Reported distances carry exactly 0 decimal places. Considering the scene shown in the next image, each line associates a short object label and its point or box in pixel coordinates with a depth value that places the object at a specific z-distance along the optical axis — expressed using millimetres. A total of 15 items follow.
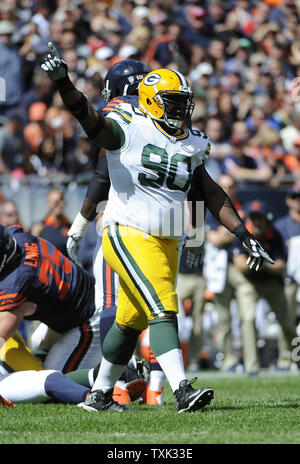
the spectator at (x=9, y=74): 24719
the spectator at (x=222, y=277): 19969
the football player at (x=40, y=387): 11242
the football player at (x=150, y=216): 9680
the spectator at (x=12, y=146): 22609
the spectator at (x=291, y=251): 19859
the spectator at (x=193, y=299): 19859
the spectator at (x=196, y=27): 29031
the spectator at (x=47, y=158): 22312
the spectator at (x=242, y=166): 22097
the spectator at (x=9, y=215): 18831
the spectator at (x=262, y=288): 18875
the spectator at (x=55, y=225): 18344
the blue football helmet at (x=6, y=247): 10734
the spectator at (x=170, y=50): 26281
